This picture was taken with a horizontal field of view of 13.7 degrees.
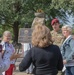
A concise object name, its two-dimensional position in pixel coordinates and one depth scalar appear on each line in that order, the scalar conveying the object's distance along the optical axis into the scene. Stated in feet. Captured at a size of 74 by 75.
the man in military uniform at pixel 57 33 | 21.75
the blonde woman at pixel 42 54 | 14.04
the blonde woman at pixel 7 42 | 22.35
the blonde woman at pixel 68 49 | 19.48
